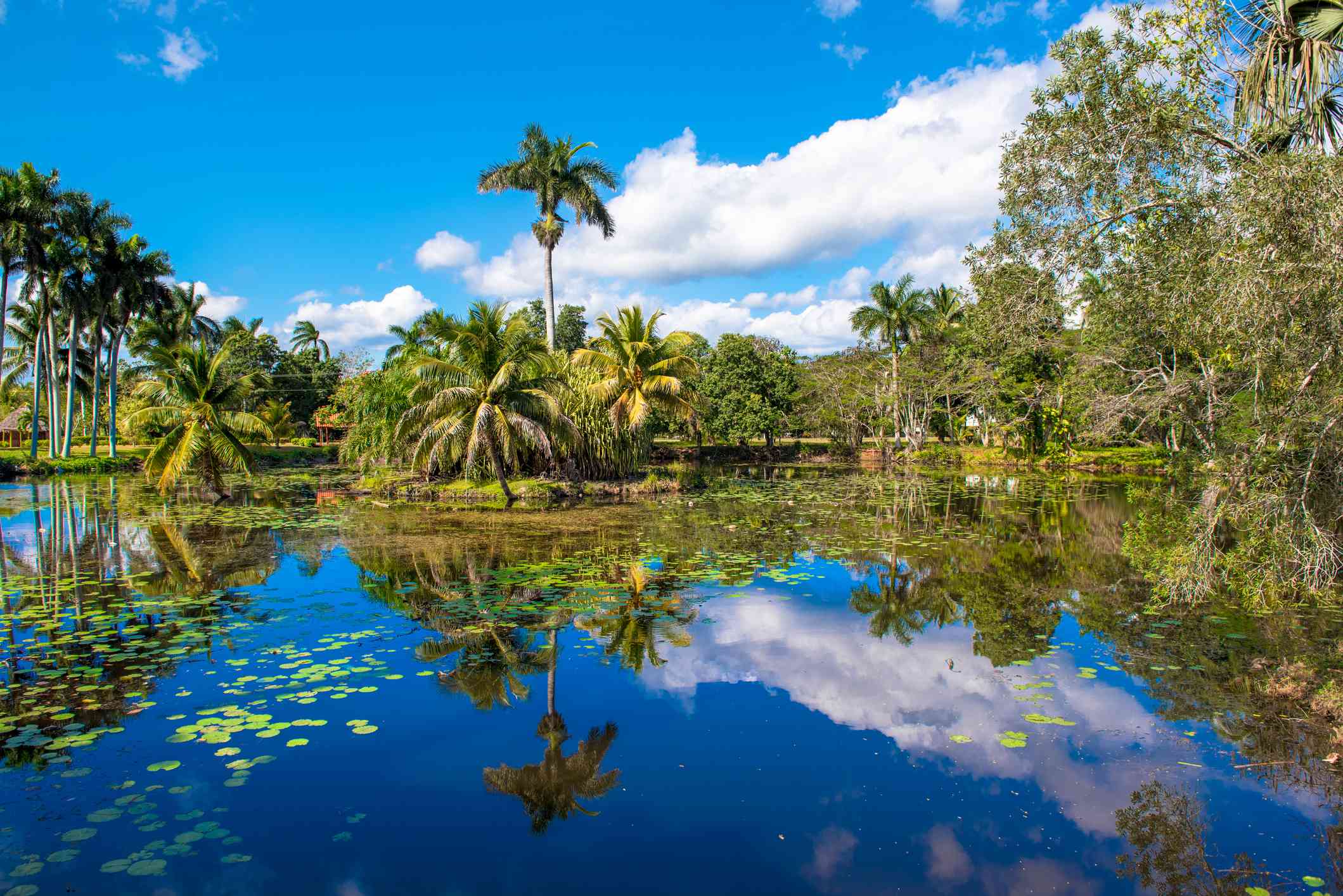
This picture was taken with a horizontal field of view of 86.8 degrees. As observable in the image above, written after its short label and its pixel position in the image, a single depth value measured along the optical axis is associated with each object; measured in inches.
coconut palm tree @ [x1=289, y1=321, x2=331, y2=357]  2632.9
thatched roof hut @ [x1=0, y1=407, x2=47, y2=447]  2124.8
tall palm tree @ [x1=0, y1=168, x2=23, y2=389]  1165.1
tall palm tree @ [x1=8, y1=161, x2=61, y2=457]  1182.3
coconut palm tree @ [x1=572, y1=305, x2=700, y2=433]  975.6
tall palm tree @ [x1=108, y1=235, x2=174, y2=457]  1405.0
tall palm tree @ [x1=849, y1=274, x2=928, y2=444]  1766.7
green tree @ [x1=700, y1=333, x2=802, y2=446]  1738.4
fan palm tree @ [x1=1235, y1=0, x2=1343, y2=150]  296.7
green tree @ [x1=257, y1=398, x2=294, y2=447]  1770.4
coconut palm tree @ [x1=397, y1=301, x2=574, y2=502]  805.2
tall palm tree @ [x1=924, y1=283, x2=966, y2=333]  1809.8
